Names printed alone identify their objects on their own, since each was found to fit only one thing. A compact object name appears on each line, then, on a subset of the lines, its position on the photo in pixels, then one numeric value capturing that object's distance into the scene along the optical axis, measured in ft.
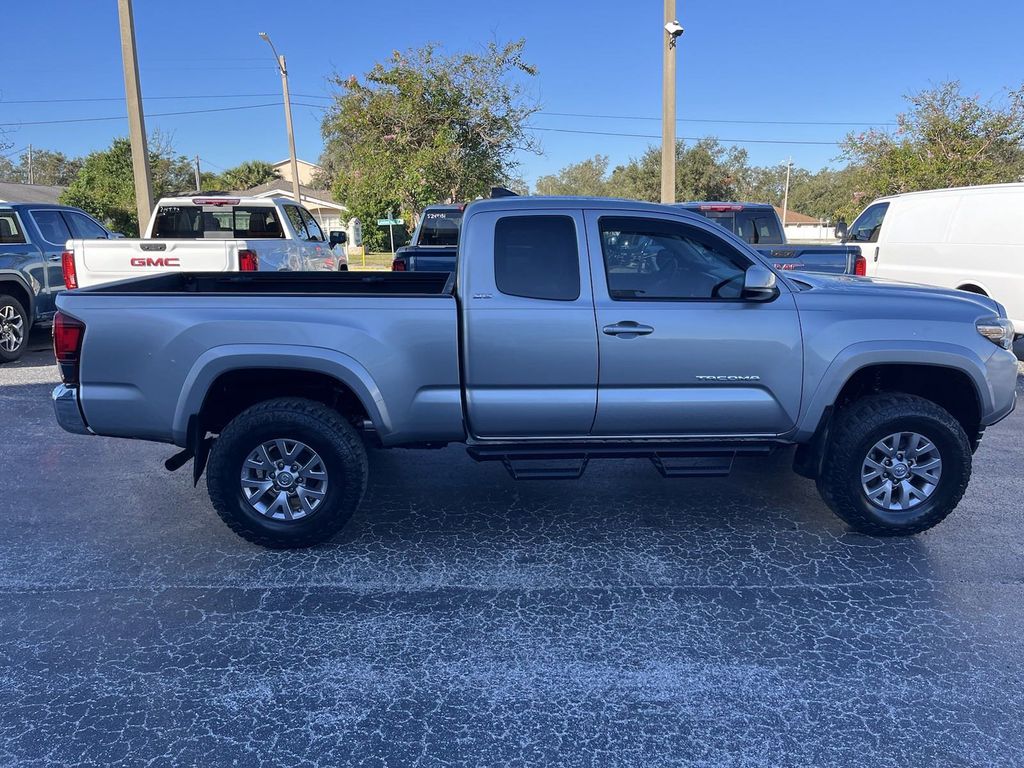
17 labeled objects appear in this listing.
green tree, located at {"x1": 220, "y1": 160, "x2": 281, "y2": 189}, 183.83
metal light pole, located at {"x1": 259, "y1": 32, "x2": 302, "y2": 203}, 96.78
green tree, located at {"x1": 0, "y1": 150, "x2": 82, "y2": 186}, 287.81
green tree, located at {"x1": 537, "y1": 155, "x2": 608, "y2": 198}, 250.78
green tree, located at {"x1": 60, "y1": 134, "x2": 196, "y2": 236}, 110.42
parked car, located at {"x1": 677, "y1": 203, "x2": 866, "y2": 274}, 29.94
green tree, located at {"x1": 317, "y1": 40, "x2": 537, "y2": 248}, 70.95
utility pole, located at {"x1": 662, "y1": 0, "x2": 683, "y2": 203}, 46.29
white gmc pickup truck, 29.22
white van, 29.43
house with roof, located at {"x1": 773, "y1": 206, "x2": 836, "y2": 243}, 234.87
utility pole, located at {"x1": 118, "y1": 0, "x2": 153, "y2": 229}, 46.19
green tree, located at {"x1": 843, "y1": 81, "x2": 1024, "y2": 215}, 69.36
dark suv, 33.45
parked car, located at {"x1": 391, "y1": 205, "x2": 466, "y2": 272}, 39.81
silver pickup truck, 14.29
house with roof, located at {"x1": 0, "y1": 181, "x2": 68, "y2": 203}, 139.55
